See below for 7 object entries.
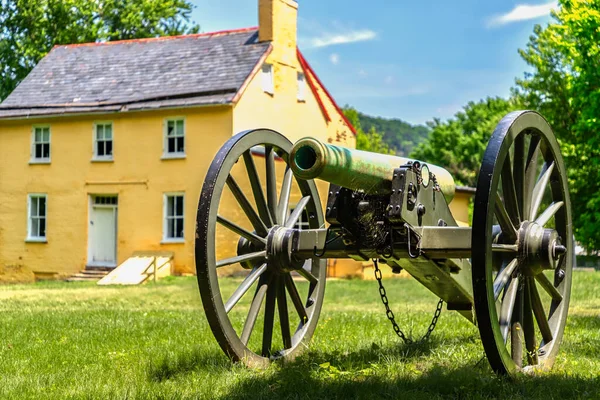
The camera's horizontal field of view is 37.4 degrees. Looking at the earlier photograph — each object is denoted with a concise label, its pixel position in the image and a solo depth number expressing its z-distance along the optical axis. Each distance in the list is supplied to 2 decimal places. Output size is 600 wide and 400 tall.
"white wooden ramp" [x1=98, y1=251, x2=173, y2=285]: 23.55
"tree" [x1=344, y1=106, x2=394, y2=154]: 51.53
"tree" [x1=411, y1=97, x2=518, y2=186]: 48.53
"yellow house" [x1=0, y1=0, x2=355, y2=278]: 25.12
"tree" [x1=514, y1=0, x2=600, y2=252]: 21.75
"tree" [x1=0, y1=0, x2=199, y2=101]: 36.00
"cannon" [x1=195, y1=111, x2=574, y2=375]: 5.38
